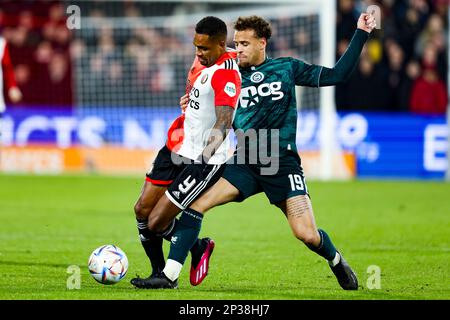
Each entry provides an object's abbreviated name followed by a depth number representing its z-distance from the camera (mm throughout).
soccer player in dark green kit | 15820
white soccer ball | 15781
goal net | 39156
